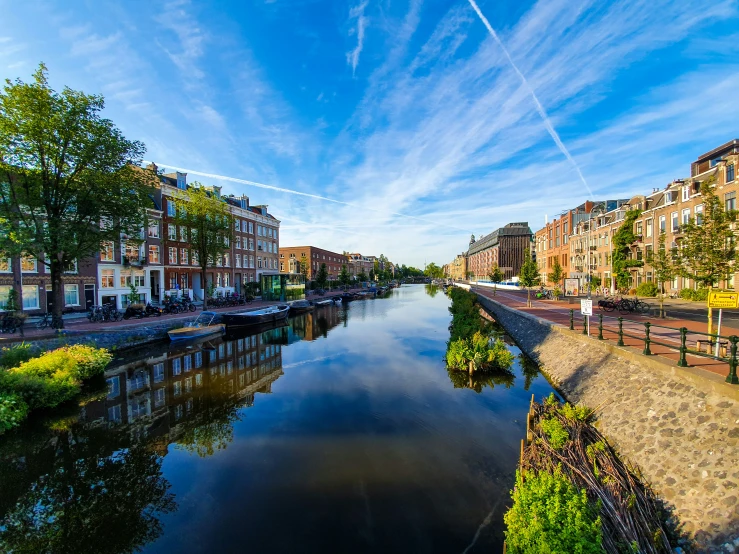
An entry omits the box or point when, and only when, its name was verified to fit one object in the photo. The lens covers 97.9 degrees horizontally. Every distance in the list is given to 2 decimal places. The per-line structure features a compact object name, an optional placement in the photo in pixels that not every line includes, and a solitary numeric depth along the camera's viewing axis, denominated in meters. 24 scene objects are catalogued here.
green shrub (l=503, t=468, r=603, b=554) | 4.01
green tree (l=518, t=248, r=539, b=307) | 34.12
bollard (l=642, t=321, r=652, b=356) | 8.95
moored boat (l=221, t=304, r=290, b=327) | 29.08
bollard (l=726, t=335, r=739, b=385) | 6.06
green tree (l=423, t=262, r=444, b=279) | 195.38
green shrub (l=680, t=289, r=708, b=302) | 26.97
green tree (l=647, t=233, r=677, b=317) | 15.22
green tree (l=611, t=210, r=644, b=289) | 33.72
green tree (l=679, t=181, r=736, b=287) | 11.46
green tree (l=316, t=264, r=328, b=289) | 71.31
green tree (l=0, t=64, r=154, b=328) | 16.47
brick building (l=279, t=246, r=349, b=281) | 80.87
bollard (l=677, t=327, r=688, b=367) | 7.49
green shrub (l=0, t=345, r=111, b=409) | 10.69
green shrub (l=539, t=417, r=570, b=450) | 7.32
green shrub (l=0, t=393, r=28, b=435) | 9.45
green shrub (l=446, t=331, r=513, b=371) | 15.52
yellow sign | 7.97
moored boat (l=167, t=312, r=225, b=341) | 22.34
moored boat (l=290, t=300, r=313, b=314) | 42.01
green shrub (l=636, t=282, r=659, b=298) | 33.17
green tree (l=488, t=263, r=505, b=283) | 61.62
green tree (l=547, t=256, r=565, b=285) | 41.06
